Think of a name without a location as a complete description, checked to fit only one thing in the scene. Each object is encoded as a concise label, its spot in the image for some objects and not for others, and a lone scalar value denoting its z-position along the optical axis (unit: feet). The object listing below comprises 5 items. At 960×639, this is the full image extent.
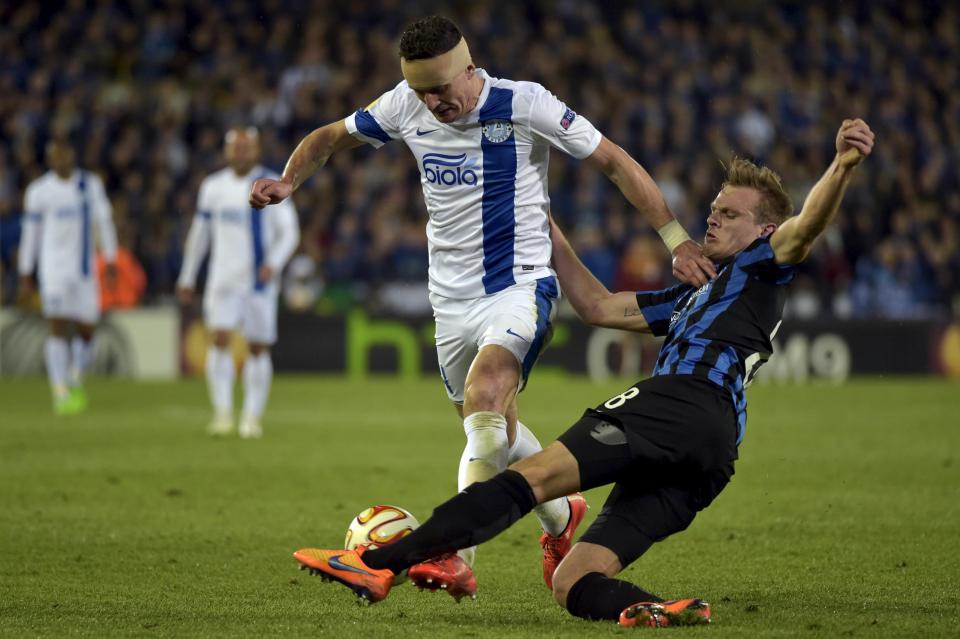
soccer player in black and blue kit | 30.94
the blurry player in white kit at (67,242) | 95.86
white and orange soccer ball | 33.14
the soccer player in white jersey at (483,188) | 36.78
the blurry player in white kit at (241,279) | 81.61
